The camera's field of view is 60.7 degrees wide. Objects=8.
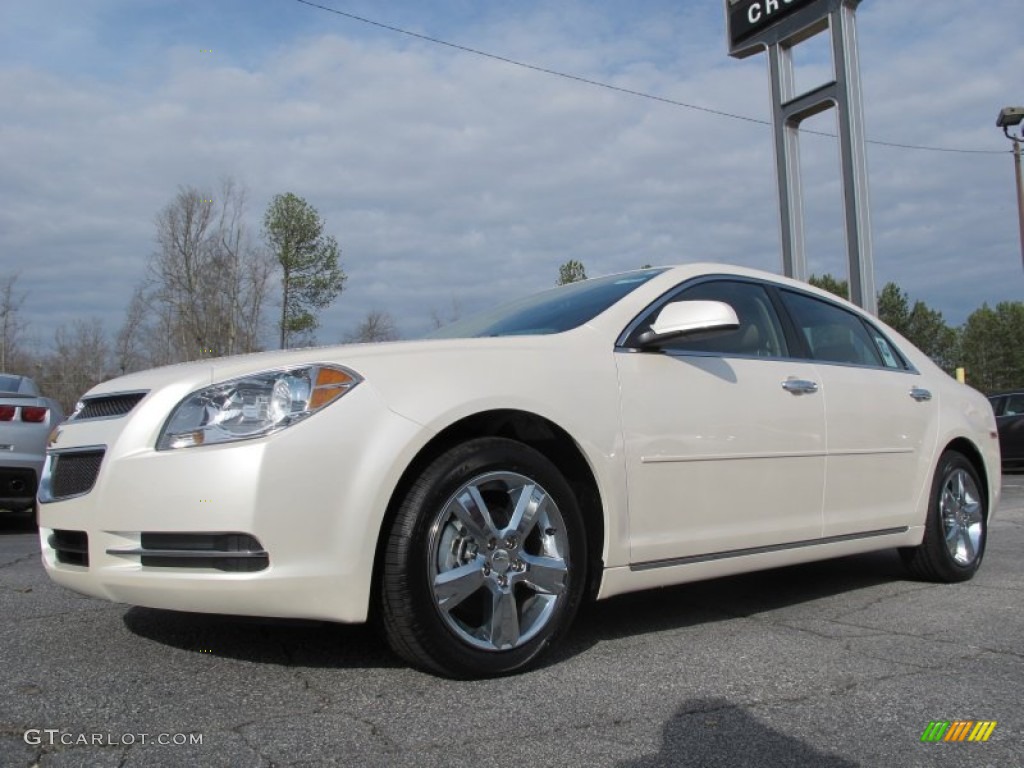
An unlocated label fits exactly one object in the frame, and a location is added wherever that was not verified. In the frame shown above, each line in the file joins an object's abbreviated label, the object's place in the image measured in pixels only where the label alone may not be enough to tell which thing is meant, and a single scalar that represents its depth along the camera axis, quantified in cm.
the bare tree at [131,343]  3554
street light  2133
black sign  1466
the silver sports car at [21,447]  686
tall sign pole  1352
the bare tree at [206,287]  3161
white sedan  252
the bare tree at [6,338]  3262
